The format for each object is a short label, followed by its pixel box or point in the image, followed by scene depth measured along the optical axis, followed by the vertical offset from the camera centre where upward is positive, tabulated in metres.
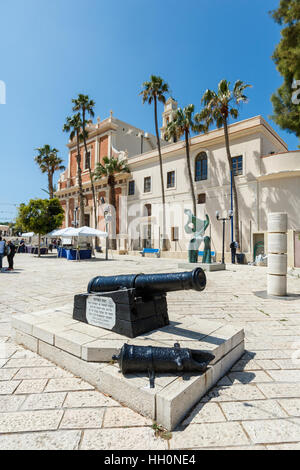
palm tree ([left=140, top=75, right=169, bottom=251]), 23.98 +13.77
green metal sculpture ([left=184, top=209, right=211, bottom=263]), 12.82 +0.11
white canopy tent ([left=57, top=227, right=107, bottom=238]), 17.41 +0.67
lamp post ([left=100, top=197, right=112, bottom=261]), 30.57 +3.75
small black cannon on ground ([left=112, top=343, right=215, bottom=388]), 2.18 -1.00
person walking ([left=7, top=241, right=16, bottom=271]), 11.98 -0.45
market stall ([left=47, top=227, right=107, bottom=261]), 17.64 -0.40
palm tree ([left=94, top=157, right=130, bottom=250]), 28.91 +7.91
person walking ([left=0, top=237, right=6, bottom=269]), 11.44 -0.17
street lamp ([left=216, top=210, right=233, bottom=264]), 17.55 +1.77
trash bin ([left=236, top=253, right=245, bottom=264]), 17.84 -1.25
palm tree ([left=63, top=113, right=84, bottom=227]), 29.97 +13.40
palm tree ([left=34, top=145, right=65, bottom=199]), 37.09 +11.59
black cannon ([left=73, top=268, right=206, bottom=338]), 2.52 -0.66
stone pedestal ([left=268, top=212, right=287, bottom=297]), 6.69 -0.40
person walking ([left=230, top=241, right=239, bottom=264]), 17.83 -0.60
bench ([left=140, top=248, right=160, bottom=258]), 22.67 -0.91
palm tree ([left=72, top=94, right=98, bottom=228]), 28.95 +15.25
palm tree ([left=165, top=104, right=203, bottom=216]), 21.73 +9.64
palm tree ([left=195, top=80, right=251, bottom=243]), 18.06 +9.66
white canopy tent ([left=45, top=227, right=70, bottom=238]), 18.81 +0.69
